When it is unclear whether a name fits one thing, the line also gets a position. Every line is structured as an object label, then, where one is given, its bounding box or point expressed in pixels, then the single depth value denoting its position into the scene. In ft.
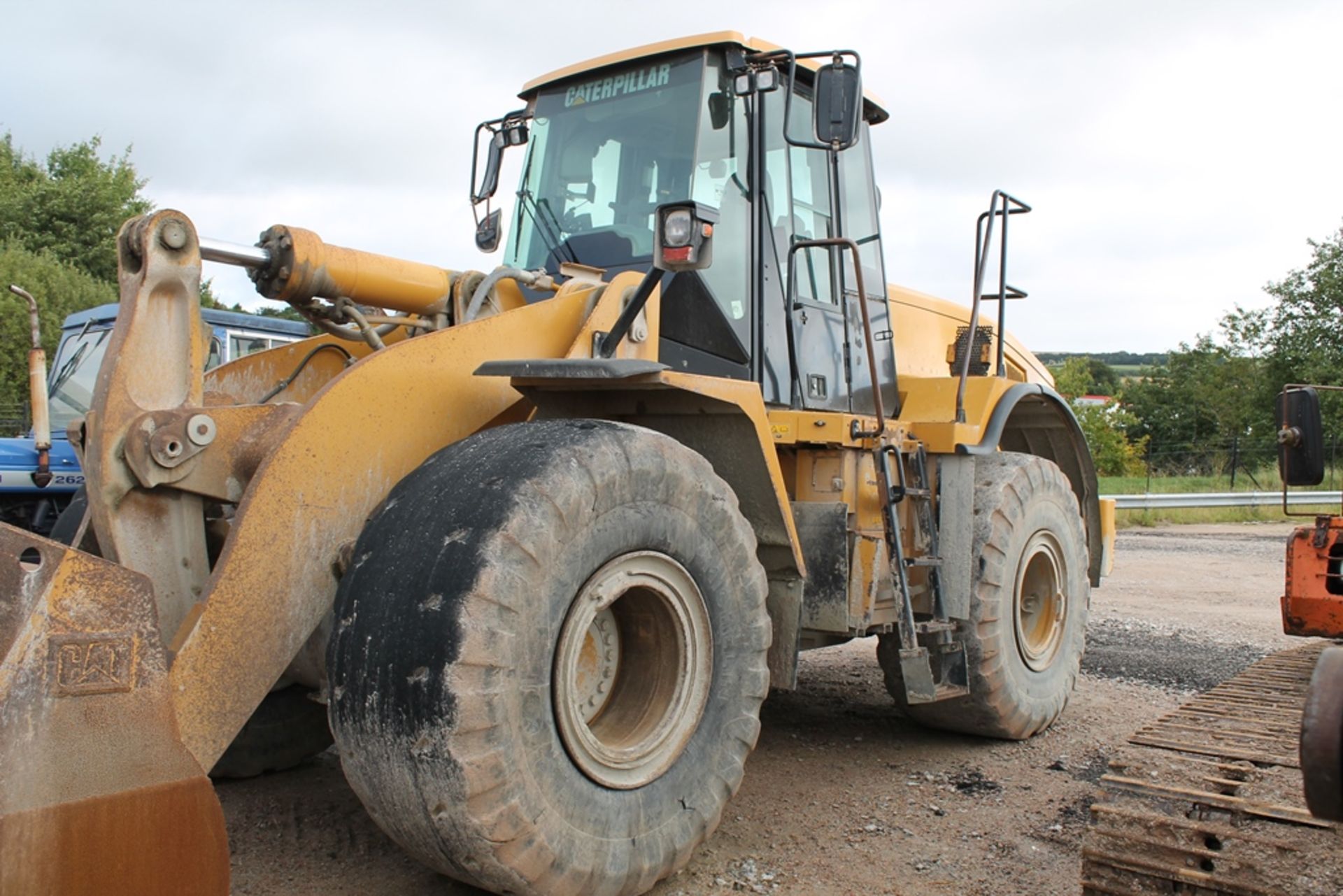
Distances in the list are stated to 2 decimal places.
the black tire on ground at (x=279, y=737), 15.17
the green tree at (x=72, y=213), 87.35
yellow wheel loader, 9.21
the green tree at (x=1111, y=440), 145.89
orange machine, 17.93
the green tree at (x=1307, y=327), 119.24
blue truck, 30.48
